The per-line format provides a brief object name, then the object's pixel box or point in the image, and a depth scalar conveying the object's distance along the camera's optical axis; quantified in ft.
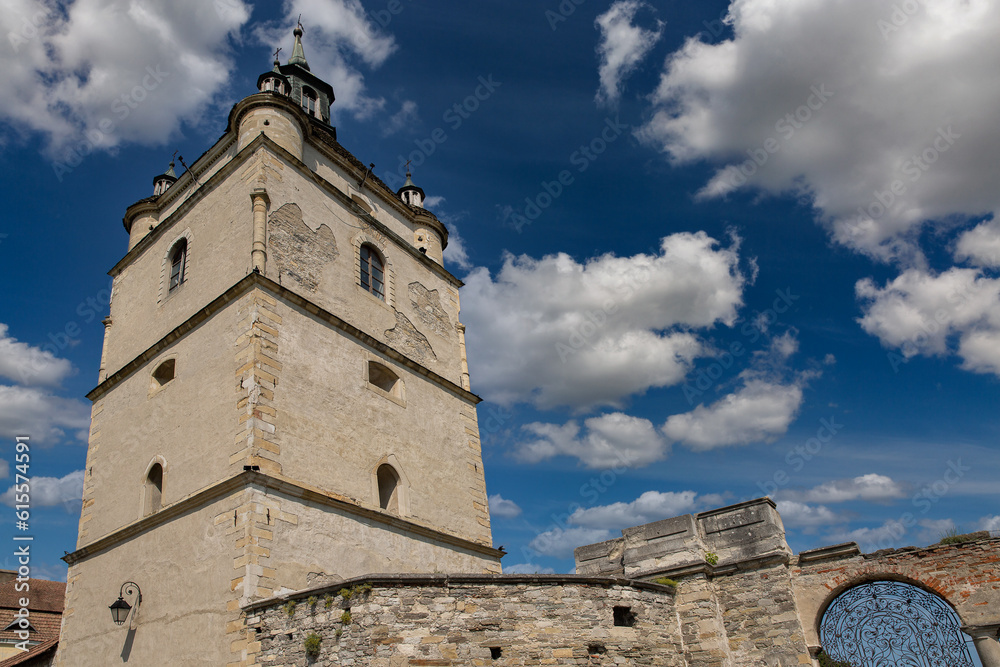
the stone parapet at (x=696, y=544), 34.24
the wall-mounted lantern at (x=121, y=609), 34.01
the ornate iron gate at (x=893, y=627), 27.45
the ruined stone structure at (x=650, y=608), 26.76
